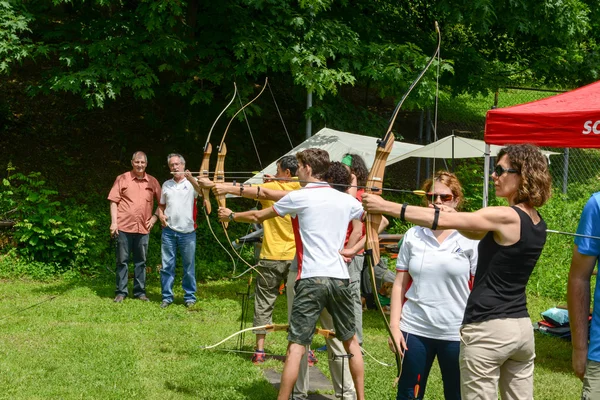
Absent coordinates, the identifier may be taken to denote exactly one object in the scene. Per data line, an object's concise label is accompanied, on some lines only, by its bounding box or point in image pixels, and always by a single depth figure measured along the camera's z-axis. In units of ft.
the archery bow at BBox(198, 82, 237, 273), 19.28
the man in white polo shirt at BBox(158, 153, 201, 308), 28.71
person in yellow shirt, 20.01
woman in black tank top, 10.25
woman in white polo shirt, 12.36
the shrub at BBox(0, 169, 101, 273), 34.27
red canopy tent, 17.80
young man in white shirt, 14.47
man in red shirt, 29.48
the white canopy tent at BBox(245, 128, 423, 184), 32.02
